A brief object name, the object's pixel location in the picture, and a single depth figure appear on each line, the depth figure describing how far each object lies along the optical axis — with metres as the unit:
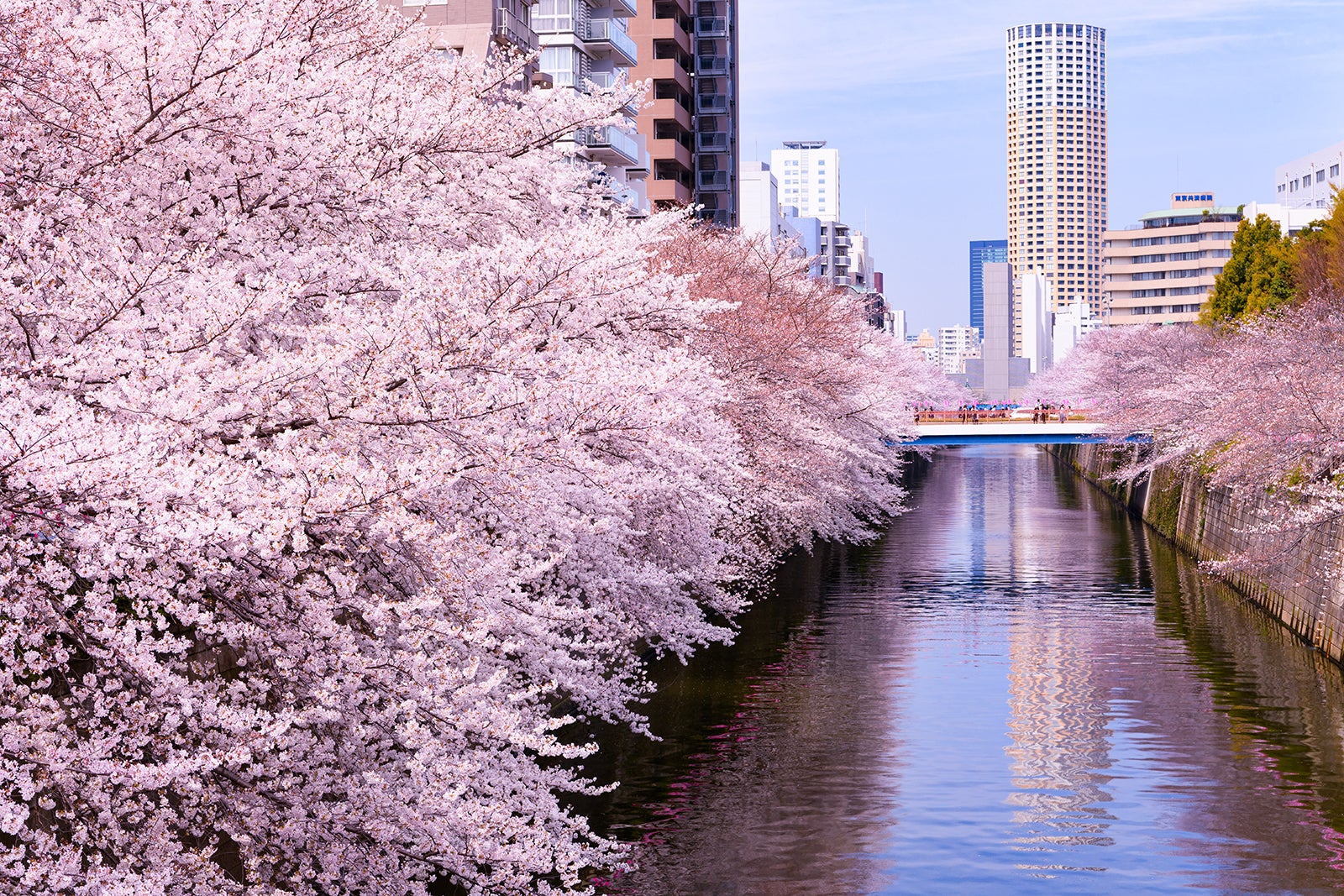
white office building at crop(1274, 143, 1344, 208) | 145.00
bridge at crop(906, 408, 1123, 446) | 78.94
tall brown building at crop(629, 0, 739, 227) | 87.31
